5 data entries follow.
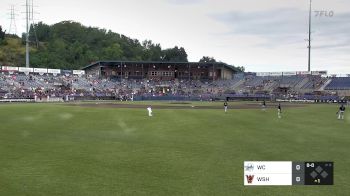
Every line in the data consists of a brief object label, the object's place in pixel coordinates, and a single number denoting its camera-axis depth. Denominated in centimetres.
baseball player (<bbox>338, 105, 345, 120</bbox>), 3978
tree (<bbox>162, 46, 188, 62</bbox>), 16962
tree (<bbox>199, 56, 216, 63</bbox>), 19200
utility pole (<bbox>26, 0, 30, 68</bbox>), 9424
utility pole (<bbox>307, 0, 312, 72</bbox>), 9975
